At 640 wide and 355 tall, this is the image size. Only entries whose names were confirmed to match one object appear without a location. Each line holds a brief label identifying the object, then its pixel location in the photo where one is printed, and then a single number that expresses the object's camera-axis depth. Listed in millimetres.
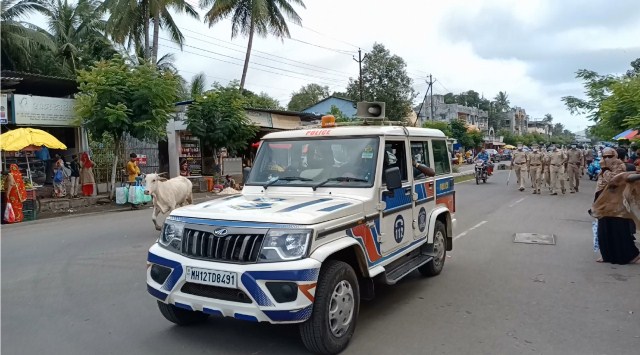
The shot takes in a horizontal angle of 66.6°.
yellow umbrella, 14219
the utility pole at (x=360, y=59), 38656
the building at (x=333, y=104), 46938
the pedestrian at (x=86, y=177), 18438
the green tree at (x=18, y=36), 26109
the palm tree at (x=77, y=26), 30531
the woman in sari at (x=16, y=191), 13633
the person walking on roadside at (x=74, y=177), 17578
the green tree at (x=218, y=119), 21516
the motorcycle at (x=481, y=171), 24109
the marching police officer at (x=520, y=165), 20453
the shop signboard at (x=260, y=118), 25891
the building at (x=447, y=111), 84688
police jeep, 3812
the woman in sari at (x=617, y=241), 7457
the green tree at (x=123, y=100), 16453
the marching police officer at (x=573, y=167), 19578
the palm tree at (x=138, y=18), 23891
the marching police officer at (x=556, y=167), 18672
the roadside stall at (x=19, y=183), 13609
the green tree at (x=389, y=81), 40281
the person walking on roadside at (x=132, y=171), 18078
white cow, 10766
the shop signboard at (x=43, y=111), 17375
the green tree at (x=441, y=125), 49488
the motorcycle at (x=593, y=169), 25486
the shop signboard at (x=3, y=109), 16523
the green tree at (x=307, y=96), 60031
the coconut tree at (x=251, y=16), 27516
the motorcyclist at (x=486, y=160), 24500
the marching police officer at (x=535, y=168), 19422
